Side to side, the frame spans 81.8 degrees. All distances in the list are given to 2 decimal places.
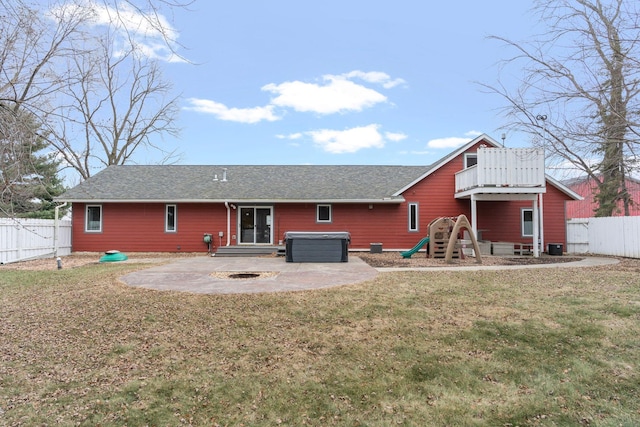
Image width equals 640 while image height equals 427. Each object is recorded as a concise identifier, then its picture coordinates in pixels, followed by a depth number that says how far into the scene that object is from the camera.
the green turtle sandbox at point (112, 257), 13.28
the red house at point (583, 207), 18.44
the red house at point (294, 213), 16.47
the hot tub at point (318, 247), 12.41
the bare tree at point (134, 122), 25.01
